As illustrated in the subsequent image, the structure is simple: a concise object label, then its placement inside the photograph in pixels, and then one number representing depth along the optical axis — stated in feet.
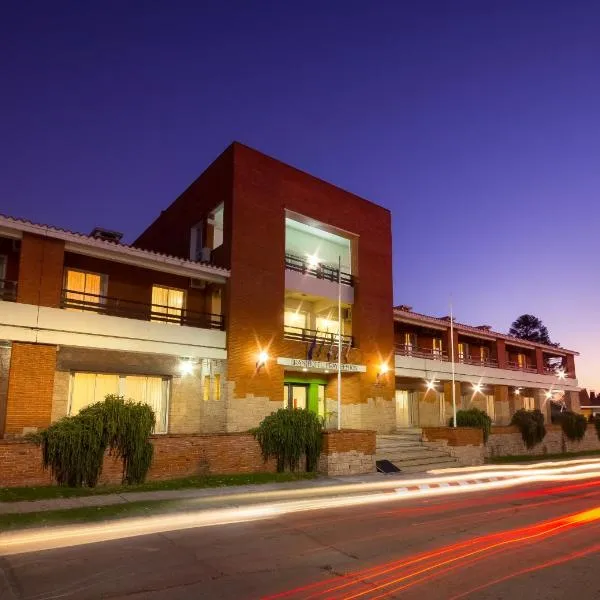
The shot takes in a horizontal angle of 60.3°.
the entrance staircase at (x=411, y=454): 63.98
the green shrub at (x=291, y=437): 53.47
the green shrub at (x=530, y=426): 91.40
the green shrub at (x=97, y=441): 41.60
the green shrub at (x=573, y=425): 104.55
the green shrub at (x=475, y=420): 81.56
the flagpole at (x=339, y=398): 60.78
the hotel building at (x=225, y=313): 53.88
